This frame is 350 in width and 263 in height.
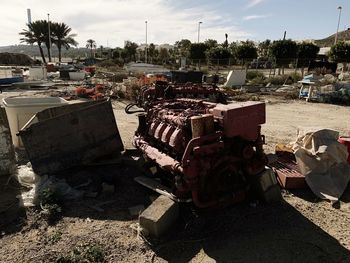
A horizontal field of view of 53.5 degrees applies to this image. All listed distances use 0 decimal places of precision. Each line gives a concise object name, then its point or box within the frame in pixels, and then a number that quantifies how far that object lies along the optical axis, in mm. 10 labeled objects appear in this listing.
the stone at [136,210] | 4401
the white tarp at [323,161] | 5039
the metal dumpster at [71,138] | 5246
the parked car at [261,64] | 39519
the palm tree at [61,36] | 48422
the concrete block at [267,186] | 4594
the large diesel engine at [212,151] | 4020
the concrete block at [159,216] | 3822
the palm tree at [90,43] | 83562
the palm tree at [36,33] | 47406
